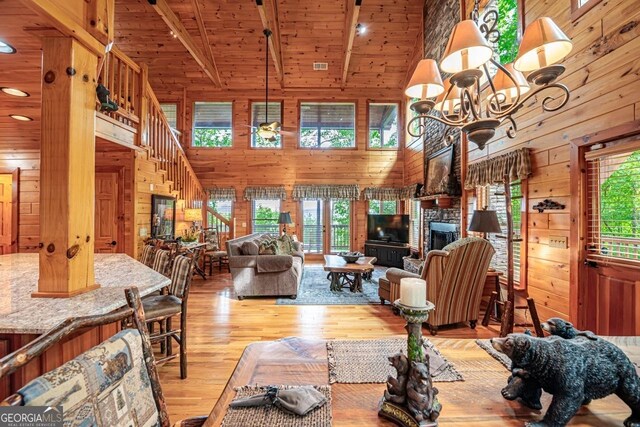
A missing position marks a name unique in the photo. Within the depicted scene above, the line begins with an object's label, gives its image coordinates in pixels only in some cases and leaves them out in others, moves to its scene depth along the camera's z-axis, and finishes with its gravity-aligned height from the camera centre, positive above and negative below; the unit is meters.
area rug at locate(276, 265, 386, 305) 4.37 -1.33
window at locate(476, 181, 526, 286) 3.51 -0.07
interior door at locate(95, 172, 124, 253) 4.52 +0.02
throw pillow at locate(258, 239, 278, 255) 4.76 -0.57
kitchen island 1.24 -0.47
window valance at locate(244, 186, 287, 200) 7.85 +0.63
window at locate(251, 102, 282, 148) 8.03 +2.94
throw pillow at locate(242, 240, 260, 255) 4.68 -0.56
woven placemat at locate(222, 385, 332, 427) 0.78 -0.58
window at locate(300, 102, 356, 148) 8.12 +2.66
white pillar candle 0.83 -0.23
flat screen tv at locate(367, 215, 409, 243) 7.11 -0.30
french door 8.11 -0.29
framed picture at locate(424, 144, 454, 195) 5.12 +0.89
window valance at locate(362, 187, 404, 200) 7.96 +0.66
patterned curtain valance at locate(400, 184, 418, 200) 6.69 +0.64
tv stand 7.03 -0.91
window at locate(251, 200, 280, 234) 8.09 -0.02
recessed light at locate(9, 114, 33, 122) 3.47 +1.22
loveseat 4.55 -0.98
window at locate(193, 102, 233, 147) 8.05 +2.63
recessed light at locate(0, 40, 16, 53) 1.84 +1.12
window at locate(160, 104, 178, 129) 8.08 +2.98
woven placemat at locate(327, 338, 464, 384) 1.03 -0.59
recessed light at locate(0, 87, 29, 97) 2.62 +1.17
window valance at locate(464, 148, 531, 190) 3.28 +0.64
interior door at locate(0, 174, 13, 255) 4.45 +0.07
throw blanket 4.54 -0.79
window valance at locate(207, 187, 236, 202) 7.88 +0.62
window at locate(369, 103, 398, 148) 8.17 +2.65
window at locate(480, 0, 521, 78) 3.62 +2.52
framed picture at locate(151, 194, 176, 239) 5.13 -0.03
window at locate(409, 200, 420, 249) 7.00 -0.17
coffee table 4.70 -0.90
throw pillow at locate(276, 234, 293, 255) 5.80 -0.61
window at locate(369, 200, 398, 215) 8.12 +0.27
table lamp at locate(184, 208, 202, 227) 6.36 +0.02
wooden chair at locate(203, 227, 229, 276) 6.36 -0.85
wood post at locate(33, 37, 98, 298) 1.56 +0.23
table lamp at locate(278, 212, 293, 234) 6.96 -0.06
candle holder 0.78 -0.49
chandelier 1.60 +1.01
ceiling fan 5.36 +1.66
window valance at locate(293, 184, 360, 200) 7.87 +0.68
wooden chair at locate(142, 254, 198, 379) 2.32 -0.77
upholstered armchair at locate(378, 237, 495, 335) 3.10 -0.71
